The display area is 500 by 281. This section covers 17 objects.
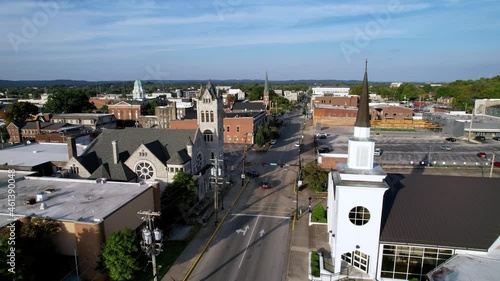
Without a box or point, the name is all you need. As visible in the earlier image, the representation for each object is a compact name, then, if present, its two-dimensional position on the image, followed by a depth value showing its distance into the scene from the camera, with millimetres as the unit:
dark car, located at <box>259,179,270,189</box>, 47184
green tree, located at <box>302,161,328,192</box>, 43531
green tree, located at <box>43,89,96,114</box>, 114312
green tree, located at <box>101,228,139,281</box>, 21781
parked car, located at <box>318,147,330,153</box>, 60862
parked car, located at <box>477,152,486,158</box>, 58125
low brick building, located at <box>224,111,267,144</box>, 81500
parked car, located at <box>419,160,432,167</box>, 55034
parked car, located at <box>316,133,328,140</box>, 77250
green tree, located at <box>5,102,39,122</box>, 98812
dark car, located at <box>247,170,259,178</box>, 52800
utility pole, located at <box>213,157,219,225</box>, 34219
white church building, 22438
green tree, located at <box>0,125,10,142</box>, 78400
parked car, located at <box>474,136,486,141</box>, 72156
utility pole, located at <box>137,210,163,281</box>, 17062
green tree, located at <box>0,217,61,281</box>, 18058
